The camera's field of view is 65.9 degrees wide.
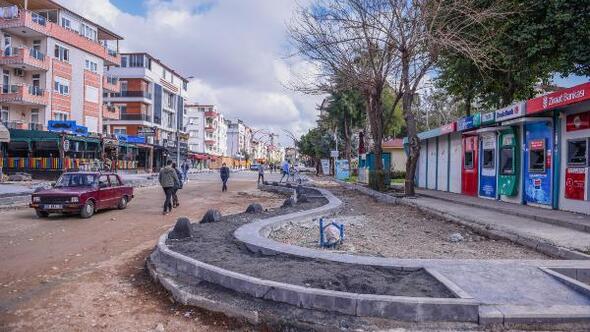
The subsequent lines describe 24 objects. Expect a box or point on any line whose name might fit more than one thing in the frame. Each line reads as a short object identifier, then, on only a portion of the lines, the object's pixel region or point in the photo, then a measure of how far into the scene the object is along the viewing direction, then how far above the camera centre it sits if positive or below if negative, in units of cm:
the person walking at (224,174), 2594 -66
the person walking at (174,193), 1560 -110
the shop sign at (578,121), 1144 +121
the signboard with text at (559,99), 1048 +174
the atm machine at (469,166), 1803 +1
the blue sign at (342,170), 4088 -51
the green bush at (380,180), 2138 -72
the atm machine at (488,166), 1646 +2
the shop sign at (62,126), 3222 +242
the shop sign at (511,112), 1334 +171
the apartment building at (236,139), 13950 +741
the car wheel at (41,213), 1335 -158
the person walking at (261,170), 3176 -49
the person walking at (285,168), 3391 -34
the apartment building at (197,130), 10362 +737
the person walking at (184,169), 3397 -53
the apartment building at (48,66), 3650 +823
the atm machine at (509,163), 1487 +13
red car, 1316 -106
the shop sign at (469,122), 1677 +171
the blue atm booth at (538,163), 1308 +13
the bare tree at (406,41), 1758 +534
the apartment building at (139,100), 6011 +836
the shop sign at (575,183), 1154 -39
